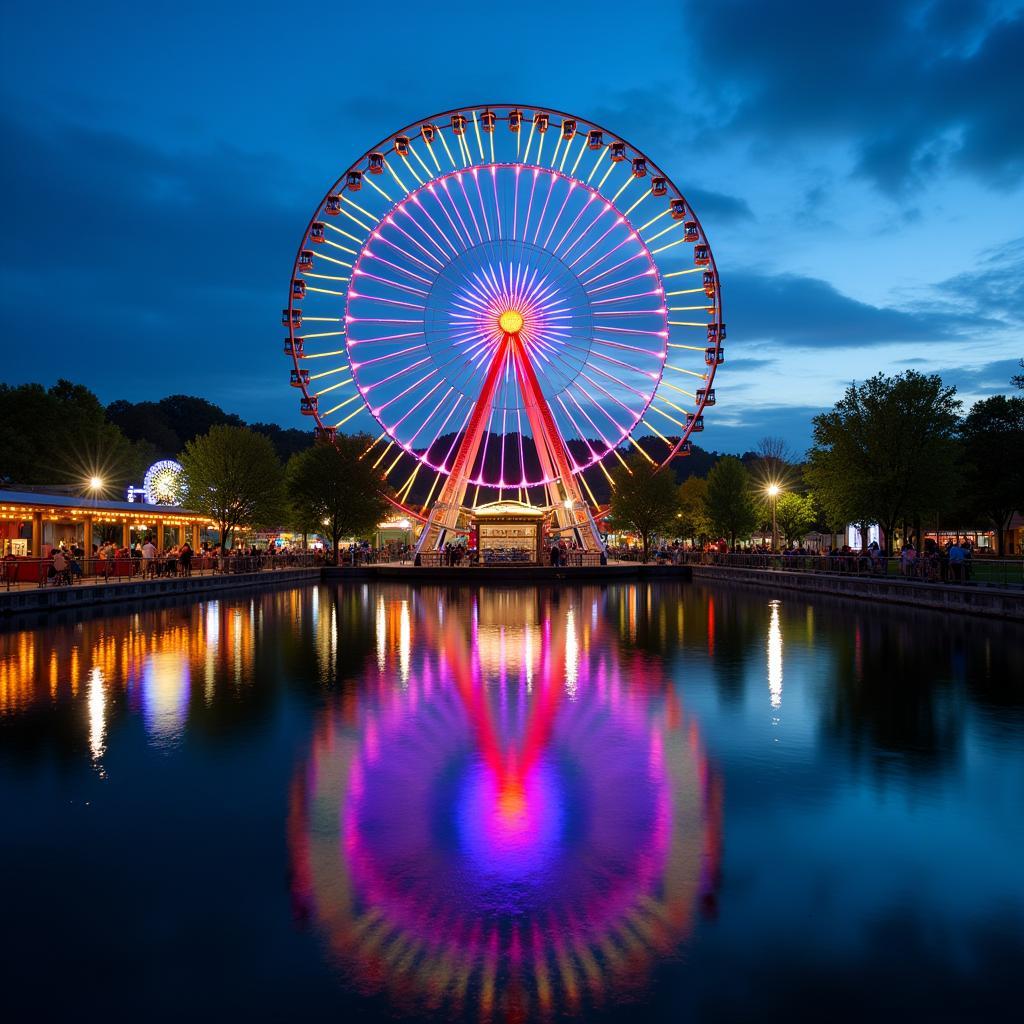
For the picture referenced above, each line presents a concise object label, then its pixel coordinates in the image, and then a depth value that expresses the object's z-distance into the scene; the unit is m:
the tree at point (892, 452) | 39.47
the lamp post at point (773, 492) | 58.25
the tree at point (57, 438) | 73.12
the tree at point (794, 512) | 74.50
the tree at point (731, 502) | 69.31
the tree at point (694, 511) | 76.94
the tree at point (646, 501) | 72.06
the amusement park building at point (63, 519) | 41.00
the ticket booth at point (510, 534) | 53.12
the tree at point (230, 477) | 55.81
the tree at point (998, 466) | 60.03
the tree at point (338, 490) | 59.59
